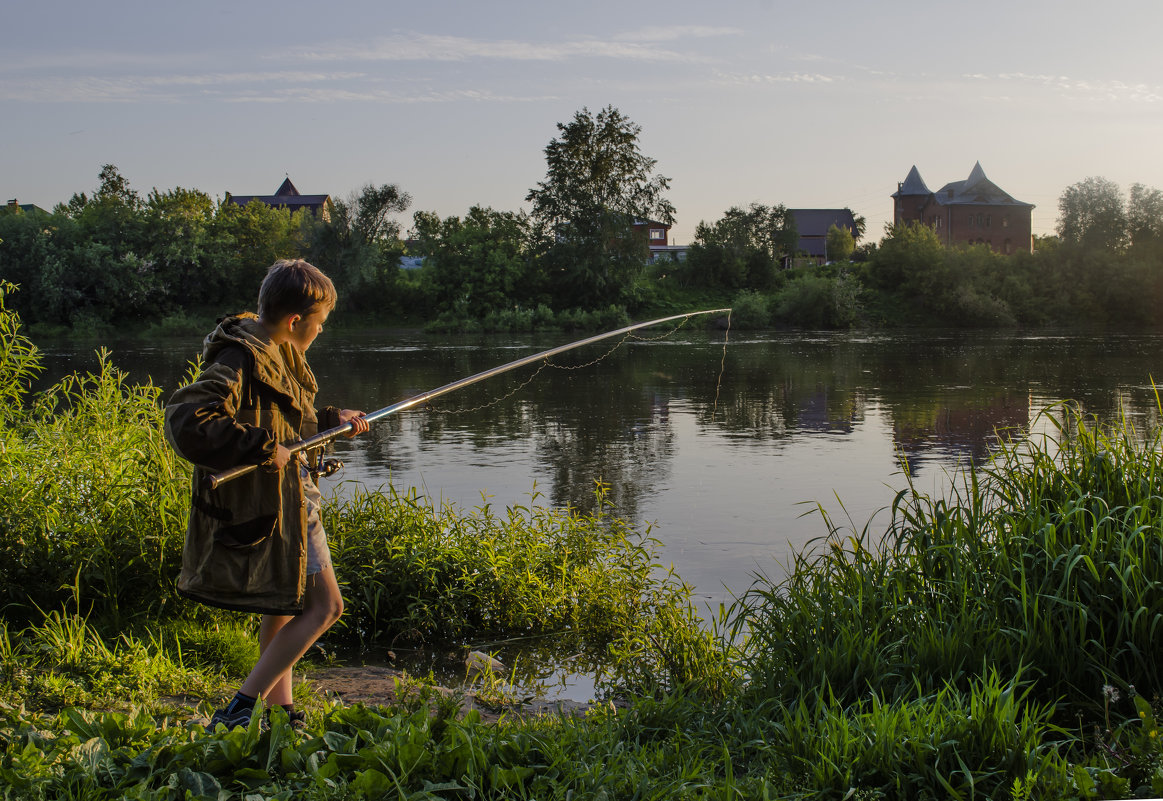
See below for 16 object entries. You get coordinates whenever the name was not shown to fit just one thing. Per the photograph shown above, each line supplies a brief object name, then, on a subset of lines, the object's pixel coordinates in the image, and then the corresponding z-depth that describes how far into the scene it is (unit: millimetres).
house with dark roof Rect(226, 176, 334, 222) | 111406
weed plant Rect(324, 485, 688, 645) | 5543
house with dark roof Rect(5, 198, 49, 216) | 65812
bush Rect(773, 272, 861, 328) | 54938
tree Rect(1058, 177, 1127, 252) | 61531
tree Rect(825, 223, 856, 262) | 88125
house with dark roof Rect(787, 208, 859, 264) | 109750
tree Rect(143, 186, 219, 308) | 60656
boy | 3053
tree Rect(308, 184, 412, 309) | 60594
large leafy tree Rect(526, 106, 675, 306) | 65000
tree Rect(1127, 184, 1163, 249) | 62406
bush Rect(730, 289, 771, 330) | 54156
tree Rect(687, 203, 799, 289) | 67312
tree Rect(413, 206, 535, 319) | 62219
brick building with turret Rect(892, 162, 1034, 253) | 89875
